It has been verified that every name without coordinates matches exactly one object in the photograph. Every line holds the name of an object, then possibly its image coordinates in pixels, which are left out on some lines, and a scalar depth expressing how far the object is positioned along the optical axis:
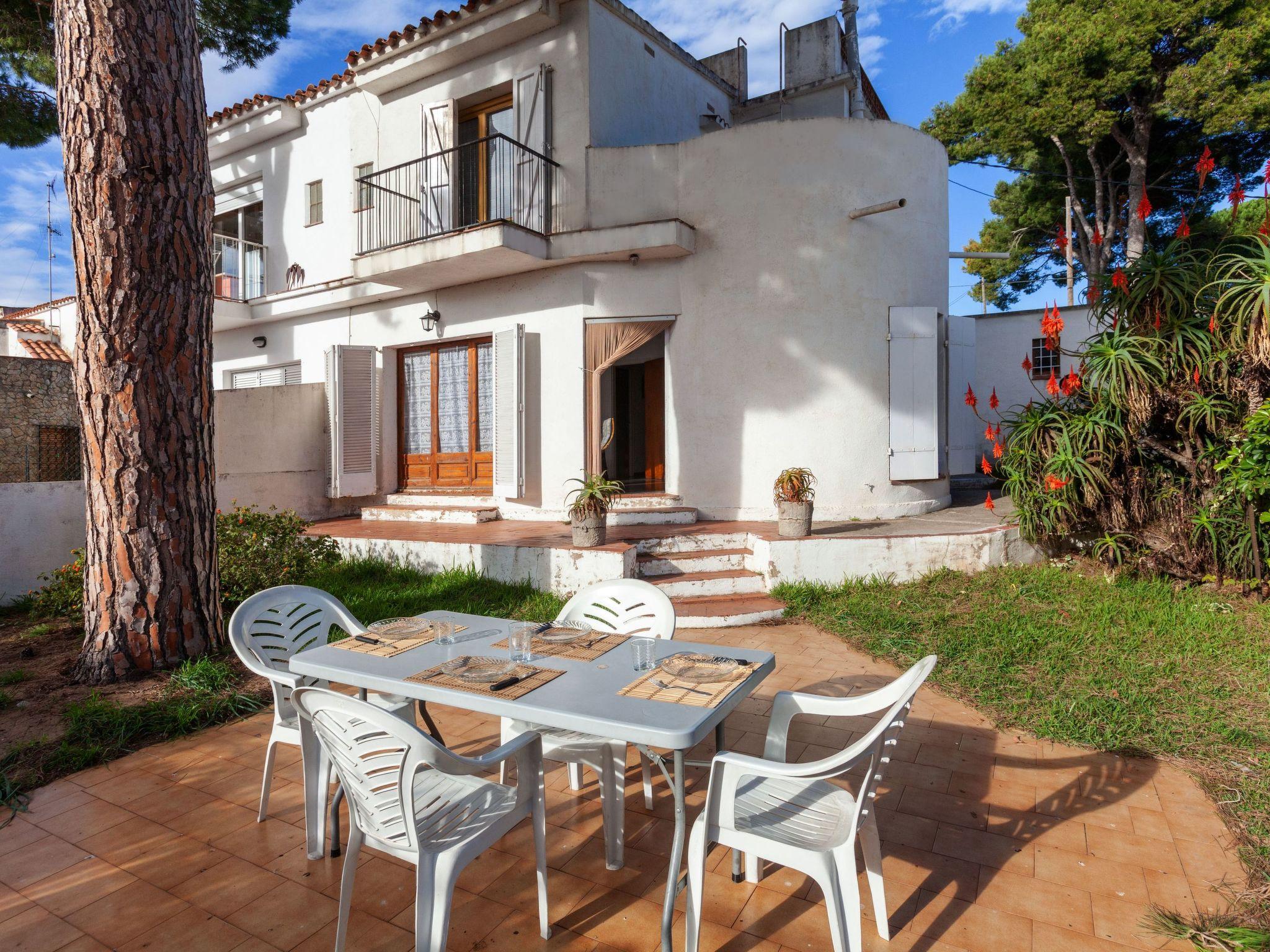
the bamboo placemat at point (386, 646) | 2.63
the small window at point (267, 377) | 10.70
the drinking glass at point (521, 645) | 2.53
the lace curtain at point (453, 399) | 9.16
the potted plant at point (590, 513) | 6.20
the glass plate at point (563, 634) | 2.78
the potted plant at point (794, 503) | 6.38
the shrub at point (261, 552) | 5.53
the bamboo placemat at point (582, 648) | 2.58
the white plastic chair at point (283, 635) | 2.77
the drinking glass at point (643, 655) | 2.42
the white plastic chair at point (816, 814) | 1.85
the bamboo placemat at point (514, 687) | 2.16
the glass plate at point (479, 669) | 2.30
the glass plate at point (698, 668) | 2.28
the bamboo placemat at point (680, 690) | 2.09
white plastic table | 1.92
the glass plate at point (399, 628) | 2.83
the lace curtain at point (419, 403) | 9.48
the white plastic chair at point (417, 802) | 1.80
